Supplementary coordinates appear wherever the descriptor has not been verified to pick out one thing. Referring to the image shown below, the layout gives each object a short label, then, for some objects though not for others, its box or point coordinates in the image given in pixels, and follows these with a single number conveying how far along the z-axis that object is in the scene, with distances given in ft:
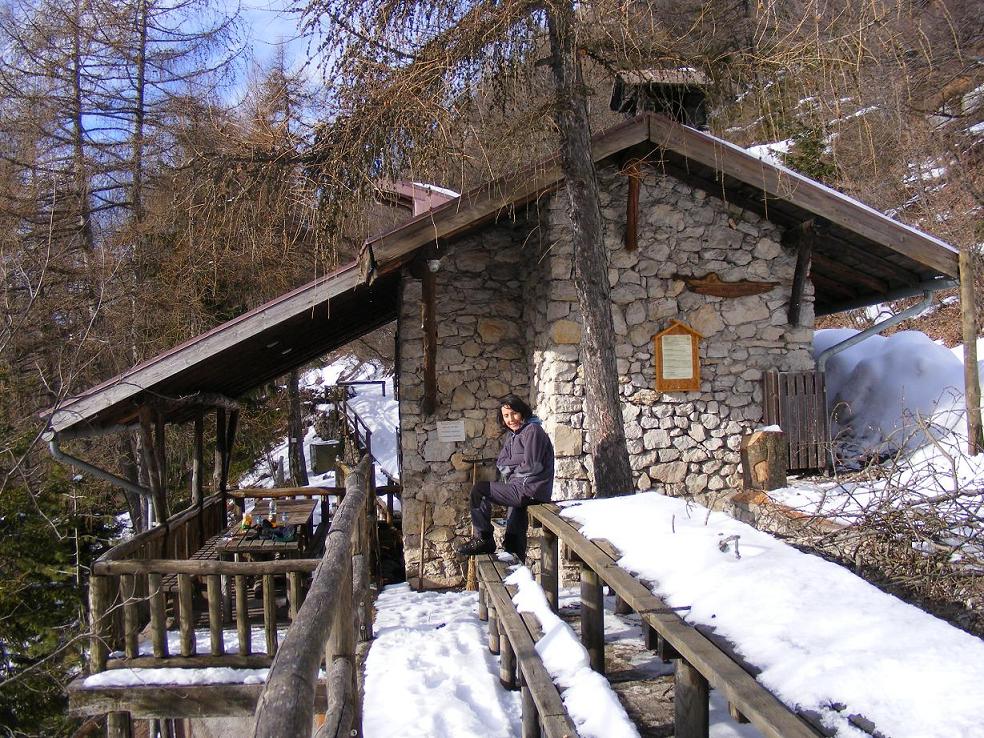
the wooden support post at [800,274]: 24.58
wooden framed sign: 24.03
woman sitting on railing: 18.08
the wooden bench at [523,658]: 9.87
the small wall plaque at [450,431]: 25.21
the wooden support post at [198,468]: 29.53
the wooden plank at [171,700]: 16.30
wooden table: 23.89
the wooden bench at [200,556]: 24.79
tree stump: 21.15
